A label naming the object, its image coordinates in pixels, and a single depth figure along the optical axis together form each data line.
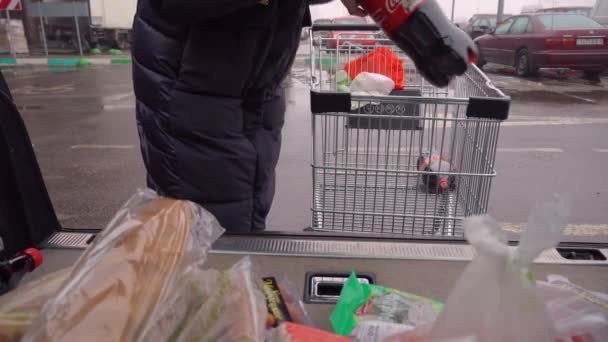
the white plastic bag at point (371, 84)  1.90
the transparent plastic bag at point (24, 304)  0.69
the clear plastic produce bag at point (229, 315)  0.68
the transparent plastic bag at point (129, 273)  0.63
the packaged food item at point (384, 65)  2.14
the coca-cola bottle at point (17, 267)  0.94
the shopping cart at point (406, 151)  1.55
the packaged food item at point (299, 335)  0.73
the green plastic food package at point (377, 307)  0.89
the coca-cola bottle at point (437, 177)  1.94
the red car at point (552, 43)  9.69
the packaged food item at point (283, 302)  0.88
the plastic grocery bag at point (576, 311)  0.66
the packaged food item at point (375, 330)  0.77
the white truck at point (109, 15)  15.70
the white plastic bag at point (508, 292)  0.58
